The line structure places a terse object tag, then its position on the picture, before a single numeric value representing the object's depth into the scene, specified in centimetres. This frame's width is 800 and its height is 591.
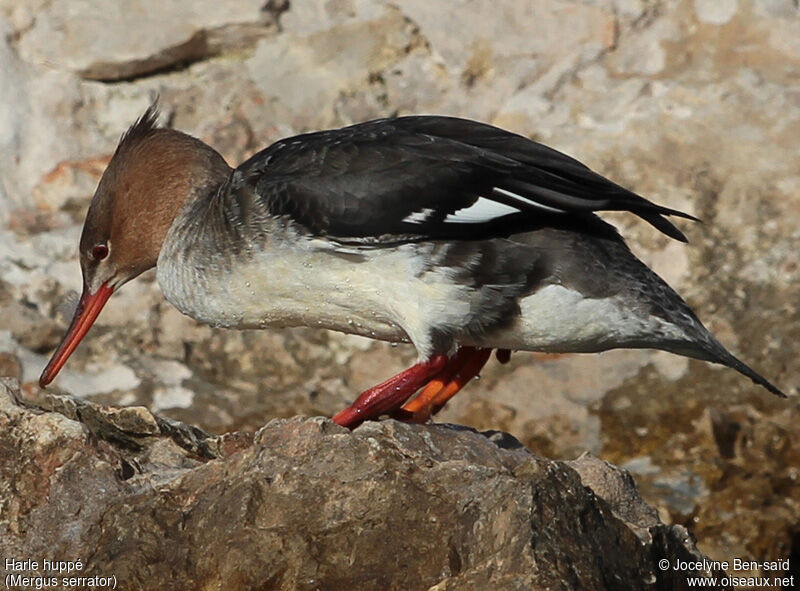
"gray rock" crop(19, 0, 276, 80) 1719
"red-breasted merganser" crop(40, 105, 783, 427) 1000
